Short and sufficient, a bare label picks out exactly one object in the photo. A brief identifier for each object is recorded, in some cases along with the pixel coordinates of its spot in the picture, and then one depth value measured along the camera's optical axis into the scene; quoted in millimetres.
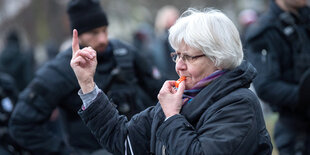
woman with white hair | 5242
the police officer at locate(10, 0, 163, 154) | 8609
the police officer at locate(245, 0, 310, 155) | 8945
